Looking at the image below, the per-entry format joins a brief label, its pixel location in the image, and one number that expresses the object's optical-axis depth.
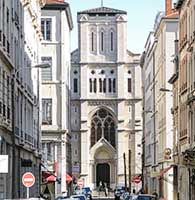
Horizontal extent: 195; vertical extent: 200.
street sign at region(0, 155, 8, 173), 30.79
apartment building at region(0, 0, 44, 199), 43.50
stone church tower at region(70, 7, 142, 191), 146.62
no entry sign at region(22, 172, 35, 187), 38.47
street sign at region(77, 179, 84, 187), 121.24
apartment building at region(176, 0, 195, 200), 55.48
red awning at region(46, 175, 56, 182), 84.04
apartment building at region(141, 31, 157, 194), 107.69
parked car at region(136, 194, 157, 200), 51.69
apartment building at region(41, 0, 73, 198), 96.31
